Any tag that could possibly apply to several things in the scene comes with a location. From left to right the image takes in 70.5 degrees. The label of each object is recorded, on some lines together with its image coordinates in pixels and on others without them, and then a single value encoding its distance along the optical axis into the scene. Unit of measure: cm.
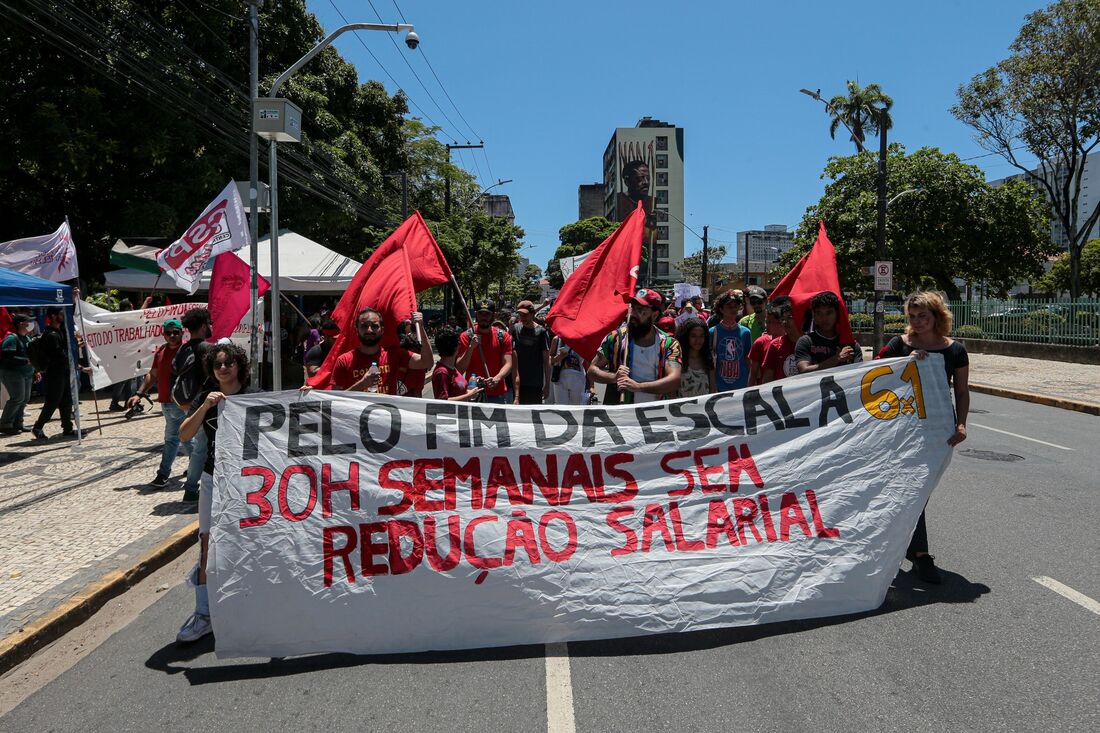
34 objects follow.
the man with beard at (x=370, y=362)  557
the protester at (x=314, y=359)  1009
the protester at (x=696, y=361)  618
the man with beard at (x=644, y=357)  555
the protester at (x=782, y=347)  634
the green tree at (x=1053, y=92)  2647
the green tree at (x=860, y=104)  4419
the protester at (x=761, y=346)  672
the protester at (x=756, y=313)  815
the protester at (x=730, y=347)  724
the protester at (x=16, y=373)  1042
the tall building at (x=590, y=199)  13962
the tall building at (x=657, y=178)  10700
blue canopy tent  820
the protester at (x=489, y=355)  720
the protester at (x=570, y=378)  796
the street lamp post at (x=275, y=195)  1170
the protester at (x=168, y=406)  745
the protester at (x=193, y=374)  597
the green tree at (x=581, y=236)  9369
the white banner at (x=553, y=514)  388
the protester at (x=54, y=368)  1056
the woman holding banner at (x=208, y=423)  409
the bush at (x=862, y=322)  4182
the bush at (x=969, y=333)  2681
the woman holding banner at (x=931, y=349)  480
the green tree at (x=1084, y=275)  5691
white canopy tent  1670
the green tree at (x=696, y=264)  7738
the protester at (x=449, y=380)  660
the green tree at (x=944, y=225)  3212
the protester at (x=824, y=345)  546
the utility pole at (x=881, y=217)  2095
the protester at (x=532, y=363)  794
